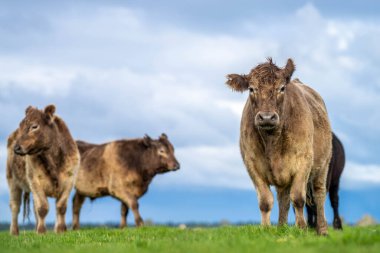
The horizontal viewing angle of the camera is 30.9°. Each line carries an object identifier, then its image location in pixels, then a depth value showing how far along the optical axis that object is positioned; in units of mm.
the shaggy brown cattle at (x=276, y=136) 11711
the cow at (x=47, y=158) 17828
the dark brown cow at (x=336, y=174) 19188
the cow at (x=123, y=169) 26047
